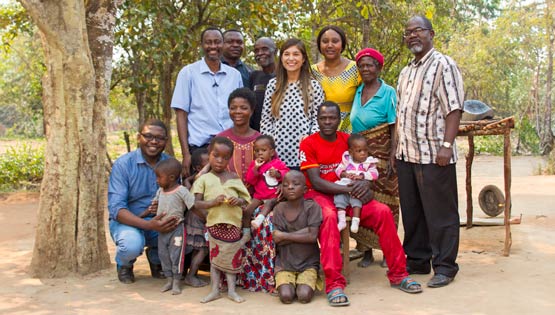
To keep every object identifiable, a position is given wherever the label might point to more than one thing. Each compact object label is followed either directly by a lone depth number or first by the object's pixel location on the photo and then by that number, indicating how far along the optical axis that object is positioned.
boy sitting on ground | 4.09
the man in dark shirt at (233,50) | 5.26
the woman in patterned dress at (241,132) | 4.45
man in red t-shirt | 4.11
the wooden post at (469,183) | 6.52
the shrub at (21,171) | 11.91
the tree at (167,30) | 8.41
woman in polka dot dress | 4.65
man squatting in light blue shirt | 4.42
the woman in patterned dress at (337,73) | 4.76
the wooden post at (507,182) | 5.04
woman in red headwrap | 4.66
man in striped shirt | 4.27
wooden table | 4.98
